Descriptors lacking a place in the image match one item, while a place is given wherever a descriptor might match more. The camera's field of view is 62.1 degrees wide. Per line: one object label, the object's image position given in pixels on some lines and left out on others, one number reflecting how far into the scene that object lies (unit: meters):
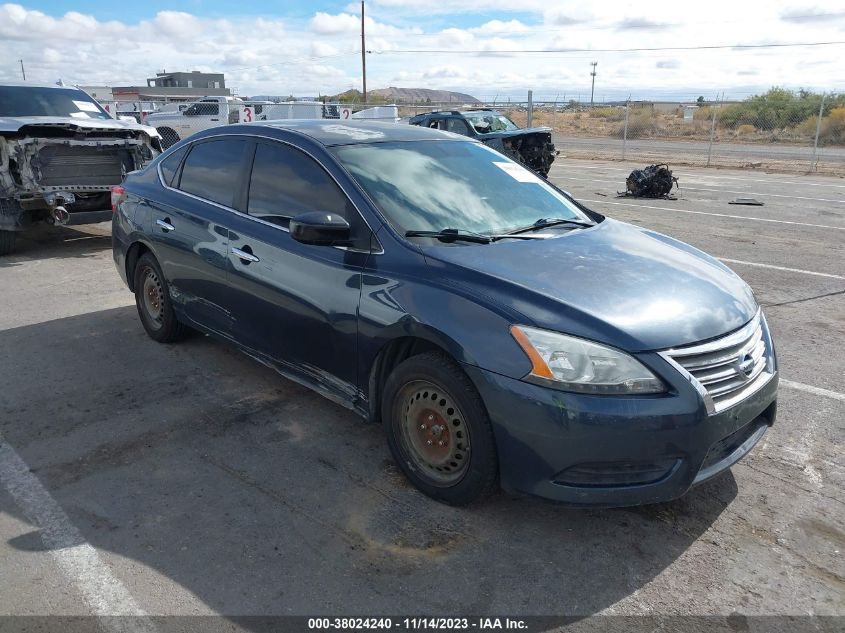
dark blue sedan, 2.79
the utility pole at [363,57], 48.28
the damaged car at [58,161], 8.13
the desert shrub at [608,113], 56.73
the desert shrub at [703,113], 47.75
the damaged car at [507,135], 15.79
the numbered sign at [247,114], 21.36
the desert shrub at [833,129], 35.09
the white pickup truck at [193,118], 20.41
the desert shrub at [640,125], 44.06
